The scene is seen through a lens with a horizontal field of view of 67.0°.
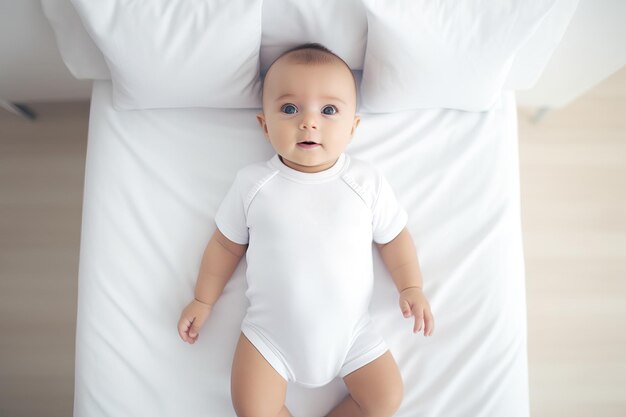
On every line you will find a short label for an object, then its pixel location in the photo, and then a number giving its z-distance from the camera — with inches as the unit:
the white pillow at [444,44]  37.4
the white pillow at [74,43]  39.8
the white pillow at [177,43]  37.6
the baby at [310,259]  38.1
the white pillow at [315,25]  38.5
